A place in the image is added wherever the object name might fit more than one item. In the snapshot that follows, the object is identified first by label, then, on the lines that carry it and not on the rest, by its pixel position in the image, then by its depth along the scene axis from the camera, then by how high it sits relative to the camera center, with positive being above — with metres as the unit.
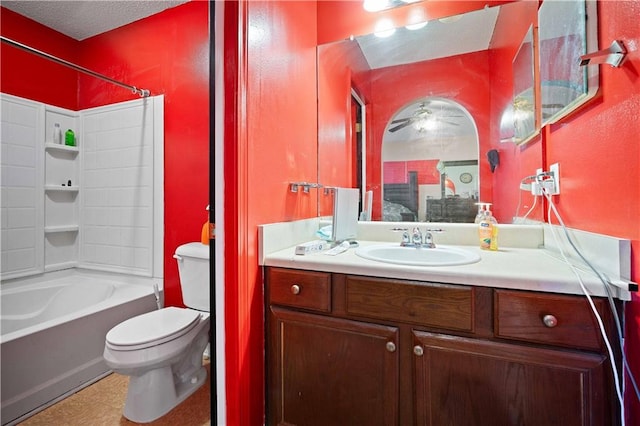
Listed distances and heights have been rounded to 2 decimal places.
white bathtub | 1.43 -0.70
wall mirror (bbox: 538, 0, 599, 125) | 0.91 +0.59
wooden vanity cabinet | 0.80 -0.47
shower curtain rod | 1.62 +0.97
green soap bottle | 2.27 +0.62
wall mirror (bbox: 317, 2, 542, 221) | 1.50 +0.75
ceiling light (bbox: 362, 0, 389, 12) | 1.63 +1.23
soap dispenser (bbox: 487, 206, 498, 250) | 1.32 -0.11
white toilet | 1.37 -0.69
